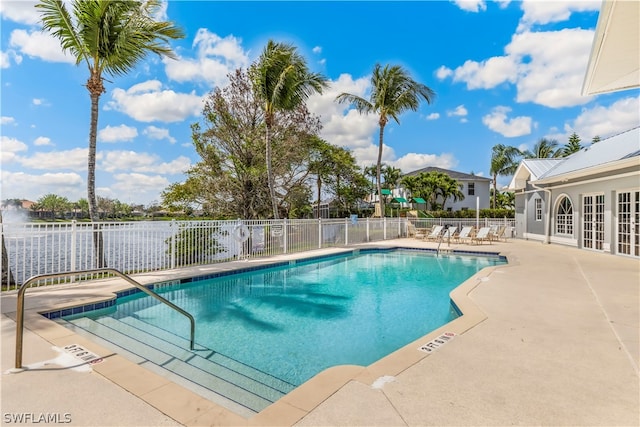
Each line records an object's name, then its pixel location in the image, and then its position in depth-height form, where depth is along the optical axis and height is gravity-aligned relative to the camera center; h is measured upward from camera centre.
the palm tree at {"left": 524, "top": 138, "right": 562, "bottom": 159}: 35.78 +7.10
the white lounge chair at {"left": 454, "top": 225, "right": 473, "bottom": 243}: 17.52 -1.11
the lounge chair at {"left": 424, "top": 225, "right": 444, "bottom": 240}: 17.90 -1.08
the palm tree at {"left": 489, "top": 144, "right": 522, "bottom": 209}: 36.84 +6.18
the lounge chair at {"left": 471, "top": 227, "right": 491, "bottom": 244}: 16.48 -1.09
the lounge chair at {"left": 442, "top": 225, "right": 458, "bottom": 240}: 18.03 -1.04
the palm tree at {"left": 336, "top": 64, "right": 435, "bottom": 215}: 19.39 +7.21
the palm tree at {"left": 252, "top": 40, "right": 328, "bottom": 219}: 12.94 +5.49
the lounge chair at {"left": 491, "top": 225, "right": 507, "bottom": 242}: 17.55 -1.06
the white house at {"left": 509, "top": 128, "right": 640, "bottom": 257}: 10.69 +0.70
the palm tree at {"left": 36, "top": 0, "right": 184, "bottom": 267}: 7.56 +4.35
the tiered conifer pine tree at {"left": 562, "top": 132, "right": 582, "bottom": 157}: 34.66 +7.38
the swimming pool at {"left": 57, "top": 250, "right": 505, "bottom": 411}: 3.99 -1.82
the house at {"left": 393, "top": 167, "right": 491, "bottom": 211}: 38.72 +2.78
